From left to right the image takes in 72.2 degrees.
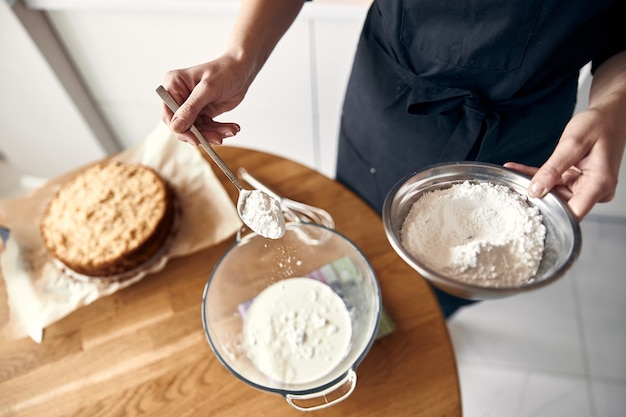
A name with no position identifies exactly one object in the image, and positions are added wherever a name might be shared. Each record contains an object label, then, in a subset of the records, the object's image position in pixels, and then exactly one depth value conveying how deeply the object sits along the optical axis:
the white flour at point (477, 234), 0.43
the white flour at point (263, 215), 0.54
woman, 0.48
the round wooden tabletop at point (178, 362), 0.55
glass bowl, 0.57
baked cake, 0.65
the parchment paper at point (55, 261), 0.64
